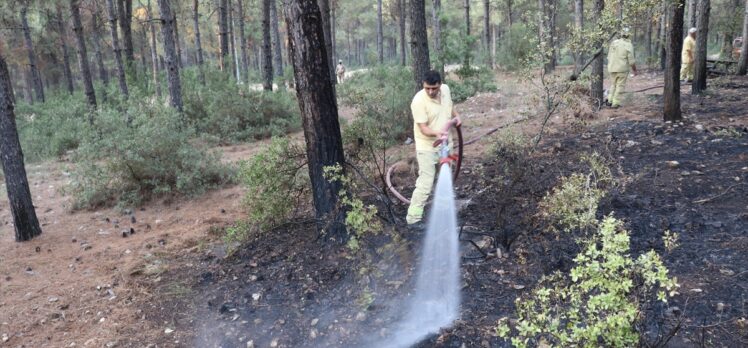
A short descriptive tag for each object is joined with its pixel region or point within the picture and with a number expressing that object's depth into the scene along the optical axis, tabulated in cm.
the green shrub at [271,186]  538
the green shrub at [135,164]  762
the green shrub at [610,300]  211
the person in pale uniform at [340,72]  2508
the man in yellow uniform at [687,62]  1333
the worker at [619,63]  986
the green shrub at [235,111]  1232
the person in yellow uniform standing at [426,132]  513
